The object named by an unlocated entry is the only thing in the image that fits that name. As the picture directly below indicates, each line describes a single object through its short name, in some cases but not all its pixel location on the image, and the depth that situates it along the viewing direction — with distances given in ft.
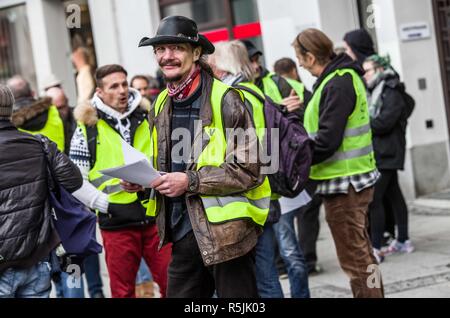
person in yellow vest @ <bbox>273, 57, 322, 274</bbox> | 40.34
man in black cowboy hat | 22.63
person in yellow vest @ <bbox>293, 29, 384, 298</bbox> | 29.86
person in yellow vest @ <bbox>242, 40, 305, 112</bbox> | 34.70
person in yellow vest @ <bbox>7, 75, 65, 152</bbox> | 36.67
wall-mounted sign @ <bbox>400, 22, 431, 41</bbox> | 53.89
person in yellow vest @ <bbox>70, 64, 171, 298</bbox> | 30.71
